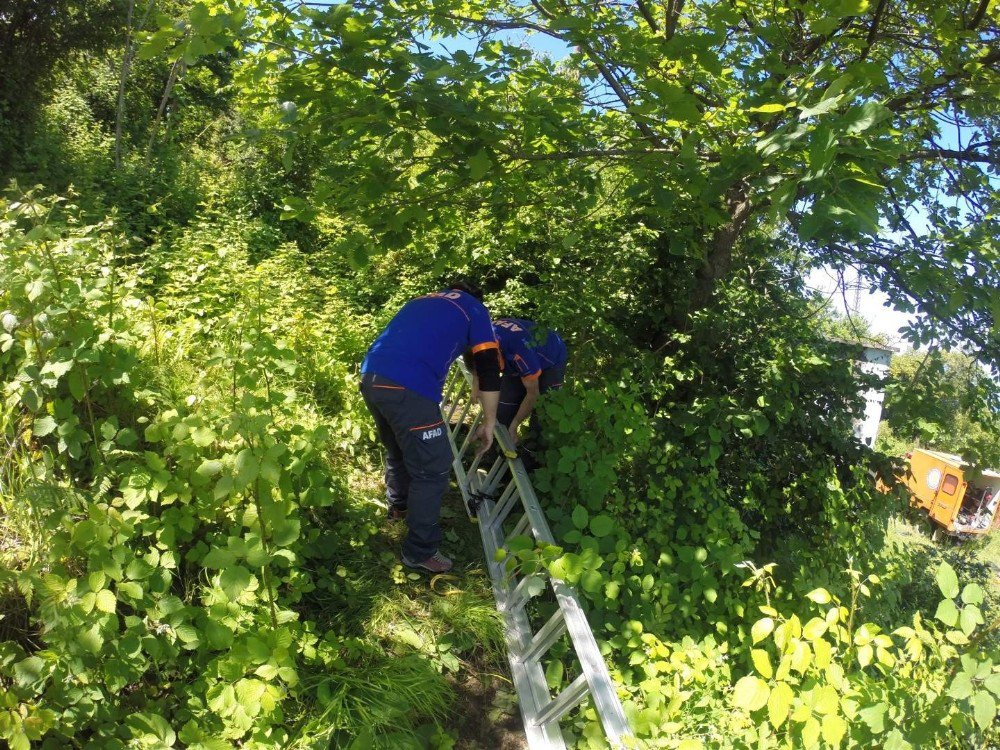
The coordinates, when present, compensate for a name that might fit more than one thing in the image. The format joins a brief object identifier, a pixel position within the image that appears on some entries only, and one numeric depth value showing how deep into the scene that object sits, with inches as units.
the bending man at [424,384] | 123.3
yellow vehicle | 593.3
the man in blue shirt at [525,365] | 161.9
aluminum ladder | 78.0
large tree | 87.4
